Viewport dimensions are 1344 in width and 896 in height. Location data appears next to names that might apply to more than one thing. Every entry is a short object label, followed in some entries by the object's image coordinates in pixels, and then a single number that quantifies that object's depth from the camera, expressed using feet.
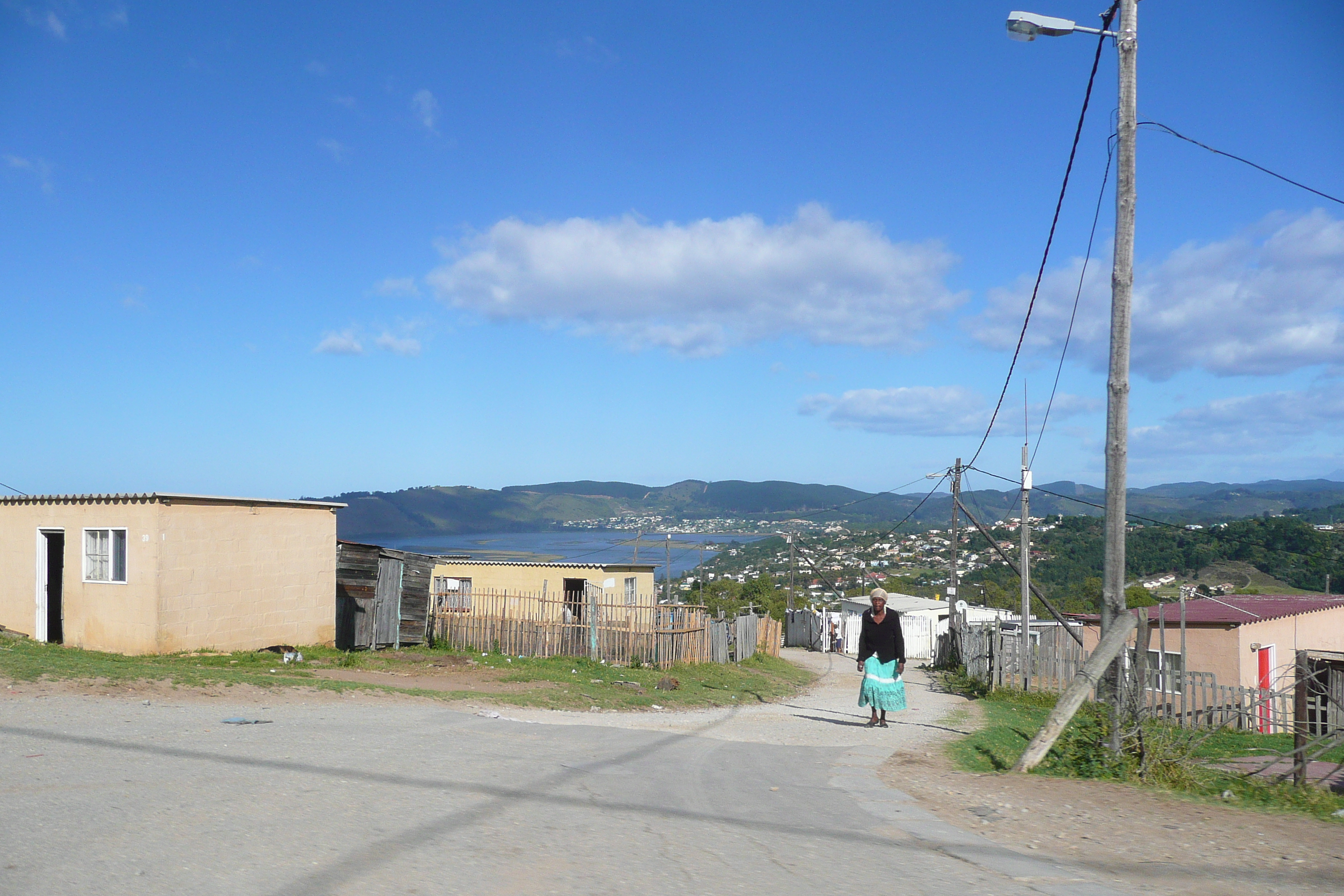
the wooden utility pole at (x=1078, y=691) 25.90
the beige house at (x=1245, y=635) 69.21
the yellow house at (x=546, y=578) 99.35
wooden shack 67.46
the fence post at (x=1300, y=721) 28.37
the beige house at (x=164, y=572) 52.90
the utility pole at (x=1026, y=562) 63.98
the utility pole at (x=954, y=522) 82.69
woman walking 35.50
